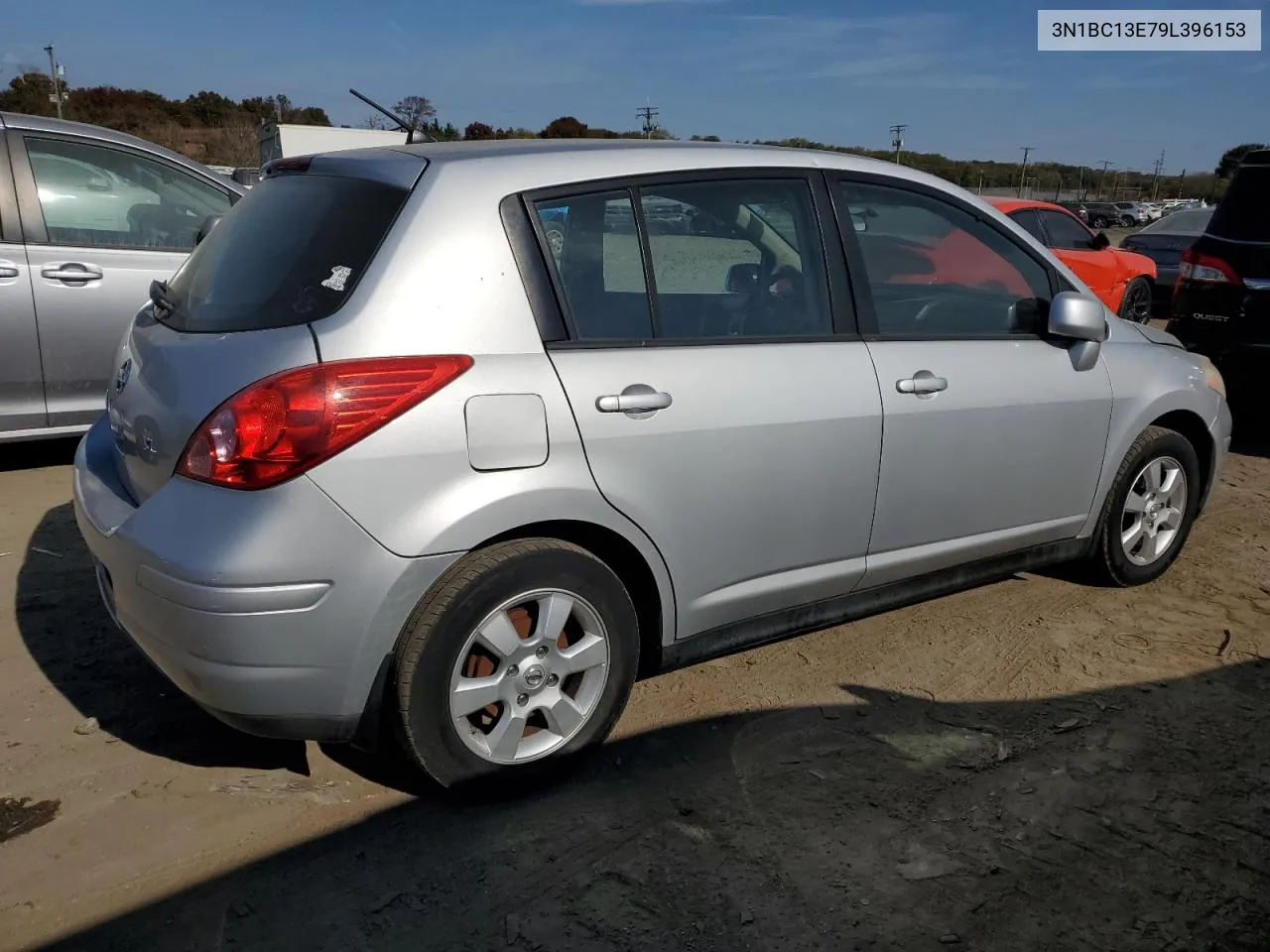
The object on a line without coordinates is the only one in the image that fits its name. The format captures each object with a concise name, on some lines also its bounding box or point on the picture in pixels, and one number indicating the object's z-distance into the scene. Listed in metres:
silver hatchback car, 2.46
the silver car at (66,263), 5.28
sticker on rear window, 2.59
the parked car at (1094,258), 10.85
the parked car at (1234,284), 6.62
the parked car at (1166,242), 13.46
